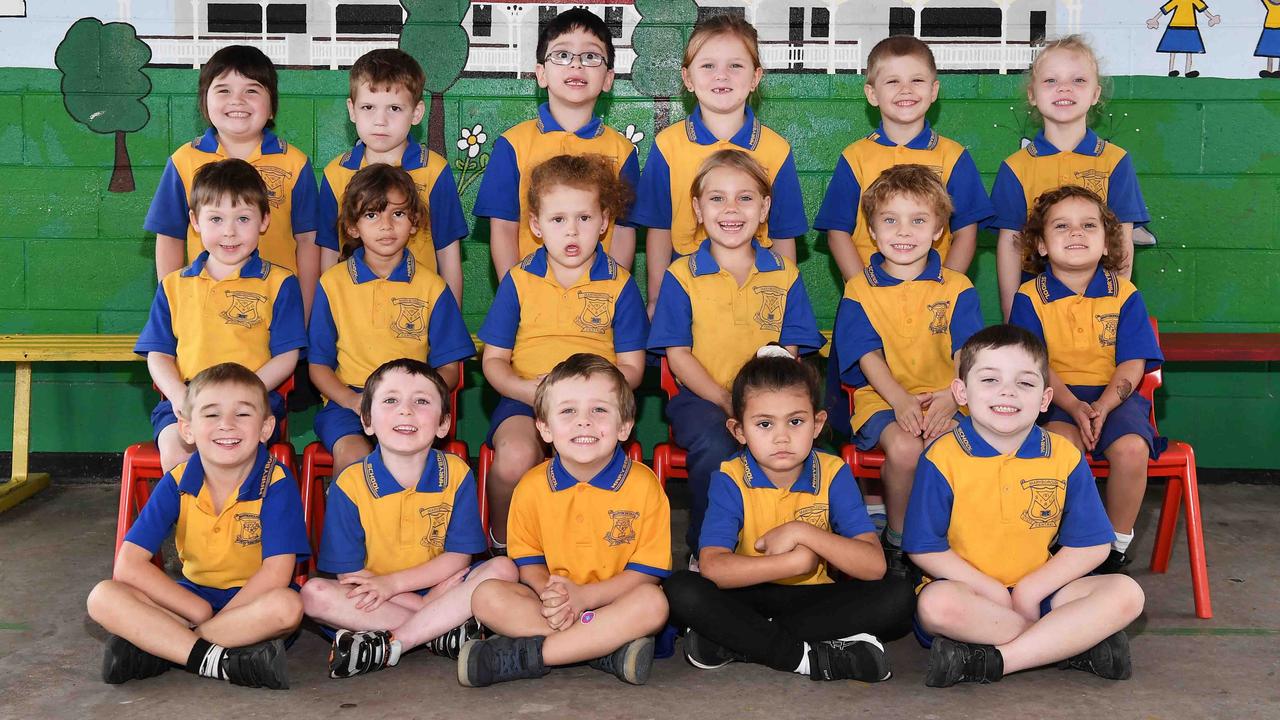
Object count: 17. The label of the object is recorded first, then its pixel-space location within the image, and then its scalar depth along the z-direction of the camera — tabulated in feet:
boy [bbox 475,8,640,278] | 12.75
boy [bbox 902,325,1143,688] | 9.61
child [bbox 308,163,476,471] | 11.75
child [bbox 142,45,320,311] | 12.69
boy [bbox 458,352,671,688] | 9.55
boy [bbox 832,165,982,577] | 11.62
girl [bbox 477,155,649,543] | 11.61
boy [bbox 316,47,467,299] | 12.71
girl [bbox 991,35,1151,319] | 13.01
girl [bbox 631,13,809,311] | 12.62
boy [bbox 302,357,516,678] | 9.86
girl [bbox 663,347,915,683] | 9.51
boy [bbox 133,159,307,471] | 11.51
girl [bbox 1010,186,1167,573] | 11.64
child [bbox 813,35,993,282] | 12.92
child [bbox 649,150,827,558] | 11.62
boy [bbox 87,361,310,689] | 9.32
